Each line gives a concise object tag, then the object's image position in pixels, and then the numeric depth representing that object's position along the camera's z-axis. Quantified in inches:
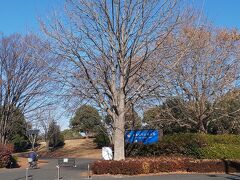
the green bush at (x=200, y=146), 612.3
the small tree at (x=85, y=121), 1277.4
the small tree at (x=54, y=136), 1416.4
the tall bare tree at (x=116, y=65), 514.7
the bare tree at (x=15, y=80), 752.9
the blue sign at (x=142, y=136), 666.2
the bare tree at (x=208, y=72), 659.7
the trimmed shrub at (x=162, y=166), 490.0
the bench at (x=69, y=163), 544.4
